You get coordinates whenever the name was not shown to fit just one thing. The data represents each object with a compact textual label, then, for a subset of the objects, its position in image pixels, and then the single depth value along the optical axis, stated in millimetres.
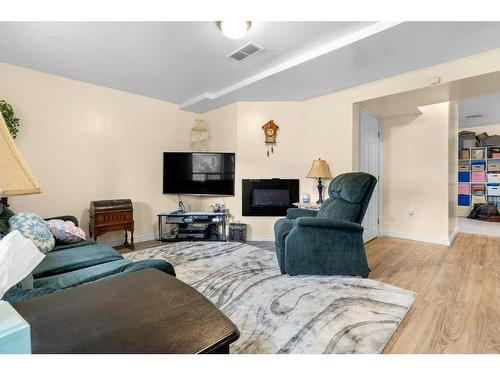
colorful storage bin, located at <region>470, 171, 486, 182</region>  5982
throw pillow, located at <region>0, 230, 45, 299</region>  482
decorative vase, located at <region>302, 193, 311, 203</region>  3887
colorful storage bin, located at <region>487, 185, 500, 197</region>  5840
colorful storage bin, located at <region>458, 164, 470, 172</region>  6192
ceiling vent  2492
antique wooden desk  3197
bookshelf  5852
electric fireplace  4066
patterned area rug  1471
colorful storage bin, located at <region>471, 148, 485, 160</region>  5957
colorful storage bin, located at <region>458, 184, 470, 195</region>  6241
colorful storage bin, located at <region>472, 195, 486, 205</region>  6023
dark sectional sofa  1145
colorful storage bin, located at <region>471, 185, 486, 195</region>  6033
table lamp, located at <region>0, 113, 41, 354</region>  431
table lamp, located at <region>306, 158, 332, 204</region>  3502
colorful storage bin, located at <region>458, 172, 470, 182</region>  6198
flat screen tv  4164
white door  3760
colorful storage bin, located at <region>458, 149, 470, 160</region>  6133
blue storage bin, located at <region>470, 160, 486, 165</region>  5957
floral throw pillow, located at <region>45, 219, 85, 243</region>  2189
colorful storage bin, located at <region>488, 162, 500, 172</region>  5832
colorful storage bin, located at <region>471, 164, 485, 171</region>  5986
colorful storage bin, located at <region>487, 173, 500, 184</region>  5807
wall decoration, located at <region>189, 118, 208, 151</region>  4406
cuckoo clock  4031
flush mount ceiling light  2039
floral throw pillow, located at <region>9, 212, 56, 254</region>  1816
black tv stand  3963
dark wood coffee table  541
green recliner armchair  2383
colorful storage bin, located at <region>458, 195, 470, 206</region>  6227
